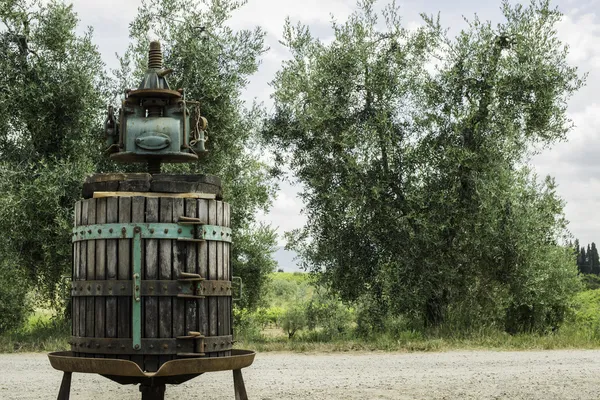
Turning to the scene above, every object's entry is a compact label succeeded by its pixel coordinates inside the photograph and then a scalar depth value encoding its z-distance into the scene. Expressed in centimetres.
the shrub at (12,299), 1802
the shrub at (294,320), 2263
